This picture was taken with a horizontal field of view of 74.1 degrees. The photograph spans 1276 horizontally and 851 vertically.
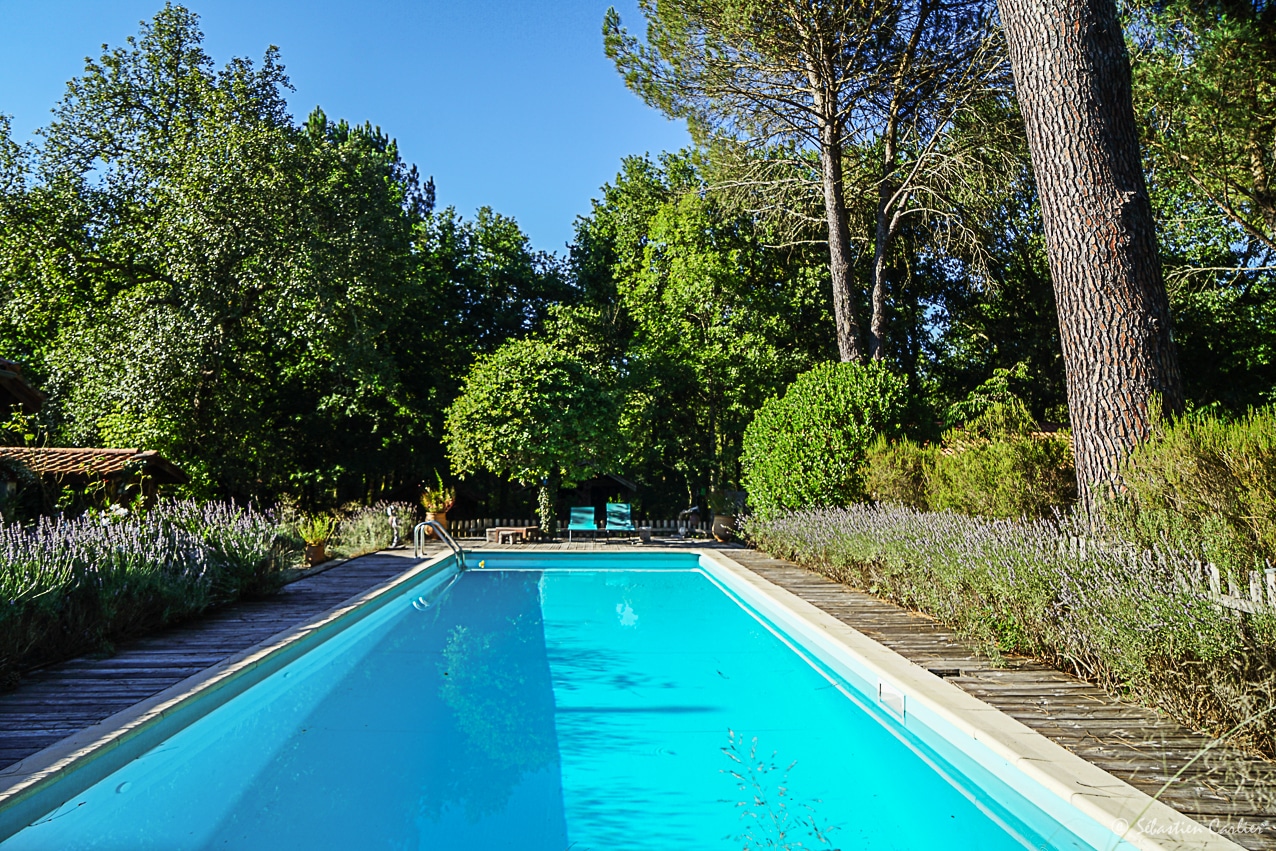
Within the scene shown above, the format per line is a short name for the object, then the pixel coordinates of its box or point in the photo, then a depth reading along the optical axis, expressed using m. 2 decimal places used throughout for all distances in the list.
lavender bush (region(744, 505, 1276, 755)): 3.54
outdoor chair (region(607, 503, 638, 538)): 18.48
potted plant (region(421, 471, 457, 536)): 17.88
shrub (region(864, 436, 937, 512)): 10.74
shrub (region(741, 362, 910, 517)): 12.59
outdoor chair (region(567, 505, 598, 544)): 17.98
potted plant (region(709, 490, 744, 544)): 18.62
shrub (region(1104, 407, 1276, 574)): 4.56
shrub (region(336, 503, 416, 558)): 14.87
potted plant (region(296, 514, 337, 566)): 11.95
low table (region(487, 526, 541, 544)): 17.08
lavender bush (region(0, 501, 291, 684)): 5.21
